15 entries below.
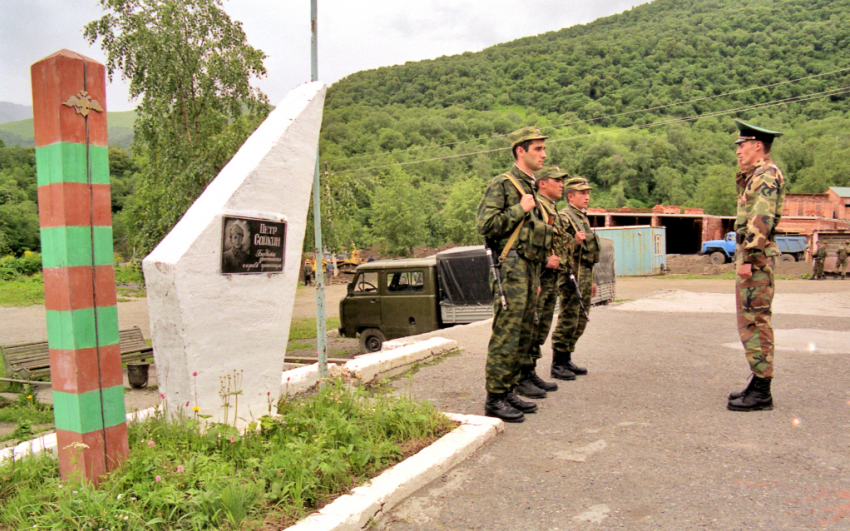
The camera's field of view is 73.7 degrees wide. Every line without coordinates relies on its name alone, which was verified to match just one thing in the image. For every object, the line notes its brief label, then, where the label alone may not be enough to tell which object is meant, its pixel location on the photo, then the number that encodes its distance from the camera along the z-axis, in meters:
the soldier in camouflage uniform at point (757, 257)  4.25
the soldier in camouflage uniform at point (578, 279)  5.67
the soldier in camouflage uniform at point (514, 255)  4.21
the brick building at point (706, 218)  41.34
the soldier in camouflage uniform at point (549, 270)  5.18
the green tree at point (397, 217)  48.72
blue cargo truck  35.09
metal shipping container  31.28
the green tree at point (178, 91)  14.55
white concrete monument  3.35
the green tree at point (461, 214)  52.81
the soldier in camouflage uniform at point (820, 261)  24.55
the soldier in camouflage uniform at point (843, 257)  24.17
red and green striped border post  2.76
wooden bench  8.50
